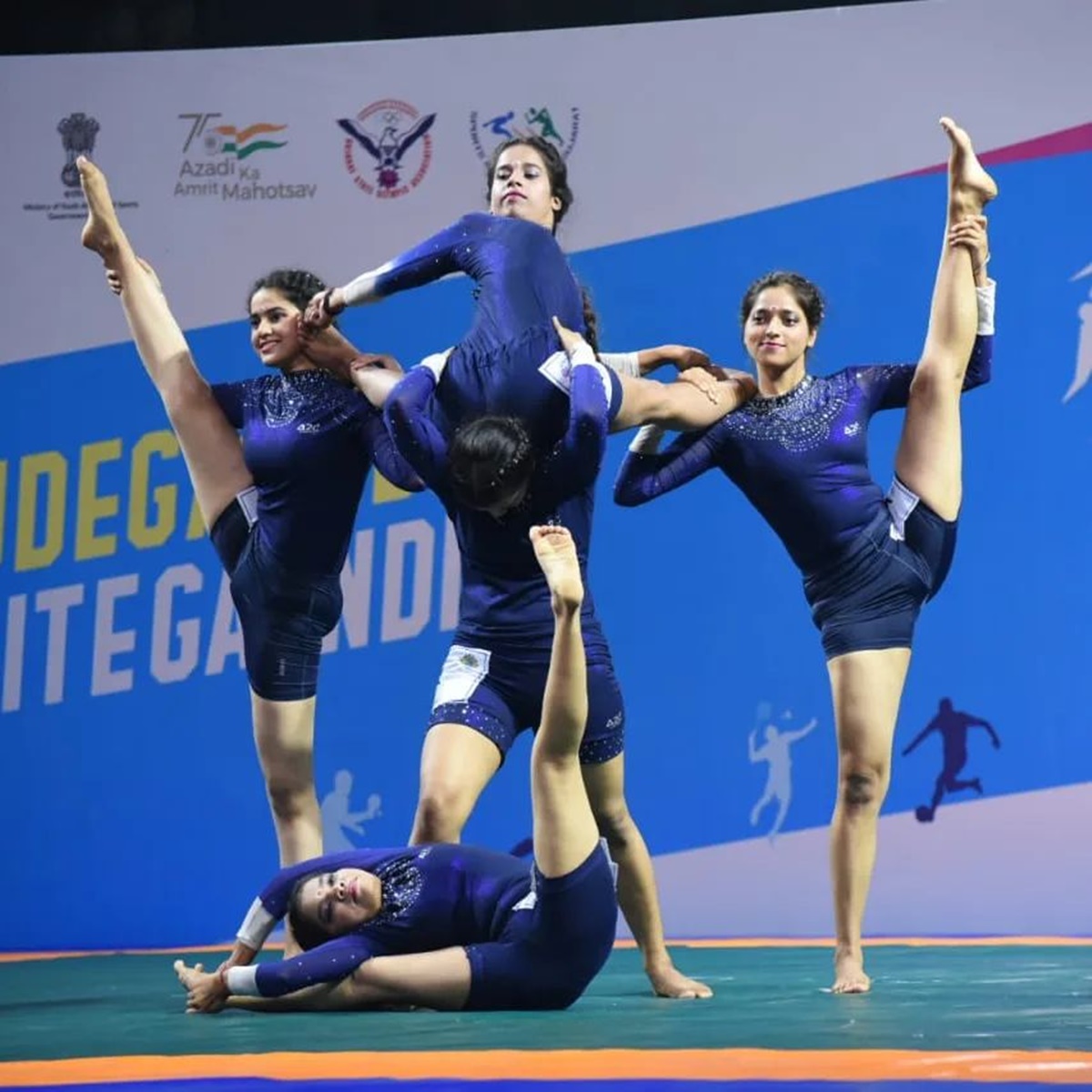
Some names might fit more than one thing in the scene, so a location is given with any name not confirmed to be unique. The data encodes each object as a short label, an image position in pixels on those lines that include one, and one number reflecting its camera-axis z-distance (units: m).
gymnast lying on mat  6.58
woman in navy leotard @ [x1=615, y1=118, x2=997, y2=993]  7.95
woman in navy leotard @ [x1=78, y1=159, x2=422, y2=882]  8.28
